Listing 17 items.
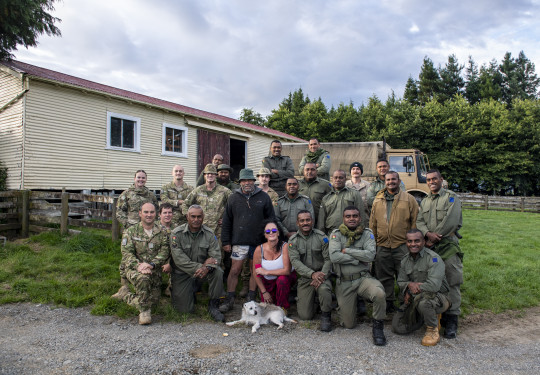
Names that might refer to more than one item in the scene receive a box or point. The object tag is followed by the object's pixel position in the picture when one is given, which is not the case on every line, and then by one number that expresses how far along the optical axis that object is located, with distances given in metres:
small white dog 4.11
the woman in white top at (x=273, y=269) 4.56
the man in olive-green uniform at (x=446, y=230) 4.04
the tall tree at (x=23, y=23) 8.63
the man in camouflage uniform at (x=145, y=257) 4.21
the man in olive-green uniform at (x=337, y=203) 4.87
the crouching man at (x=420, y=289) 3.77
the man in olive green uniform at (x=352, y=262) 4.08
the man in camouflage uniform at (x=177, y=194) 5.66
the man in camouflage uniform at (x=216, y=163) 6.28
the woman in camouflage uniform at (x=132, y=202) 5.53
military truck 10.87
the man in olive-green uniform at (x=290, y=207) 4.99
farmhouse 10.07
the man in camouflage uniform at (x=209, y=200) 5.34
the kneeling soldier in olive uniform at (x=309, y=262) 4.30
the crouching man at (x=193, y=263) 4.43
